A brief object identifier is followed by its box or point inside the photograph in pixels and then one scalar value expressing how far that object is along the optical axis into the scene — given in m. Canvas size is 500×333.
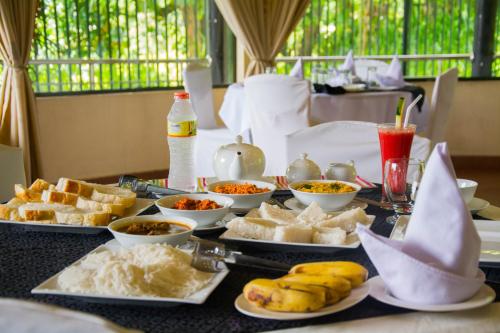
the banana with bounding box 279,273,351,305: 0.96
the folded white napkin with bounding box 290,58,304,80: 5.18
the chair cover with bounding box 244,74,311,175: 3.83
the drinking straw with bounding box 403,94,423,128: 1.72
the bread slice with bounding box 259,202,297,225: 1.36
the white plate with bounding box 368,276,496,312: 0.95
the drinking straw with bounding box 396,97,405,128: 1.69
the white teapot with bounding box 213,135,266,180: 1.83
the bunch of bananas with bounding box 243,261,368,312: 0.92
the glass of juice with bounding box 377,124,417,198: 1.72
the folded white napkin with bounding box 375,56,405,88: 4.76
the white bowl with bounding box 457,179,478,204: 1.54
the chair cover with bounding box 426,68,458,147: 4.43
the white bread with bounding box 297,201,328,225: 1.35
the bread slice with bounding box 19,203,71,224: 1.42
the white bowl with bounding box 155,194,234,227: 1.37
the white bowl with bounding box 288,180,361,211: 1.55
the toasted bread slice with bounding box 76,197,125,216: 1.48
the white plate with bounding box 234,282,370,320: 0.91
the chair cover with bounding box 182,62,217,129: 4.78
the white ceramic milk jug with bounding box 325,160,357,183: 1.81
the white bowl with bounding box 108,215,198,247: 1.20
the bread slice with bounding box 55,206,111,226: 1.41
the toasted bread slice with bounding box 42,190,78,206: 1.53
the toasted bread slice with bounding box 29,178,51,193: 1.65
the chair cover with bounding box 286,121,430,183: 2.43
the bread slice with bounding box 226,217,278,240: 1.29
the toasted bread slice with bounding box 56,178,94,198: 1.61
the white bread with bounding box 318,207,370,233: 1.33
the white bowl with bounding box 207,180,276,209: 1.57
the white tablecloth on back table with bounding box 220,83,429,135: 4.33
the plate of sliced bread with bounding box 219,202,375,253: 1.25
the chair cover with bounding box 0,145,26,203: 2.37
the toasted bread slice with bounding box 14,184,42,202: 1.59
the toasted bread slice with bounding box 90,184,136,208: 1.56
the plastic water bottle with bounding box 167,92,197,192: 1.83
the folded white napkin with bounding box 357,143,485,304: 0.96
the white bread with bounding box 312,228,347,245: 1.24
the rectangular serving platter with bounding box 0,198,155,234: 1.40
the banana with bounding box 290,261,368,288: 1.02
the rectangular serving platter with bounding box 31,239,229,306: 0.96
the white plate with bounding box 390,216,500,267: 1.16
